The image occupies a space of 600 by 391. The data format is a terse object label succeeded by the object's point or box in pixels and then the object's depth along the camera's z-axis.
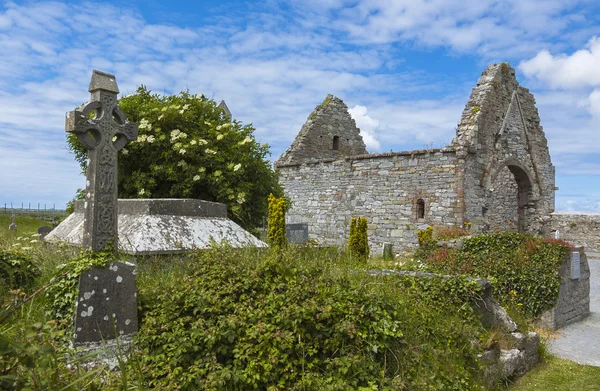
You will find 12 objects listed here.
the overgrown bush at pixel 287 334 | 3.86
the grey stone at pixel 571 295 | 8.56
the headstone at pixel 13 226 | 21.09
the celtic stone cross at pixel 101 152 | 4.62
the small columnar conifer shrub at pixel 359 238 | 11.33
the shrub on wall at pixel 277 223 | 9.70
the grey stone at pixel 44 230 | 13.15
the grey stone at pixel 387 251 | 15.17
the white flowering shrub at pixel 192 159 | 10.00
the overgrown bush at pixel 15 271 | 5.42
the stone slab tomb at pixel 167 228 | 6.24
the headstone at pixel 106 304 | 4.27
